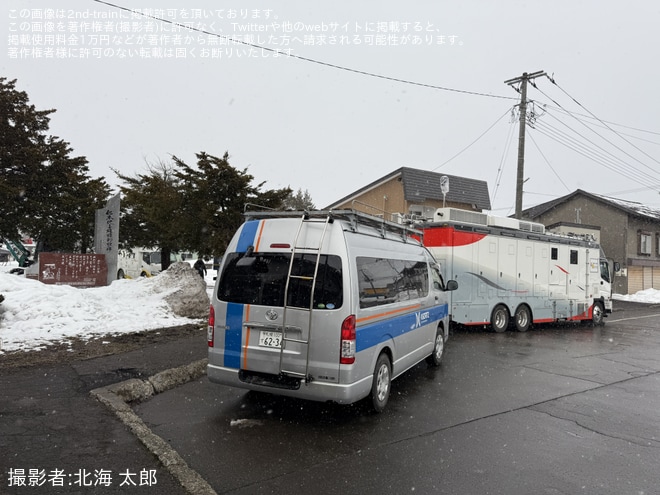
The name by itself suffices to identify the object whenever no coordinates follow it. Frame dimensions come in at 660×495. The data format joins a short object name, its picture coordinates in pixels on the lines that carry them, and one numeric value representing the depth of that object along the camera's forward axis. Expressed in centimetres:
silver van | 508
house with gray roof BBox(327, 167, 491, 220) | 2714
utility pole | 1934
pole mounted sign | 1545
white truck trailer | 1247
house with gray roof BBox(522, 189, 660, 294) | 3247
